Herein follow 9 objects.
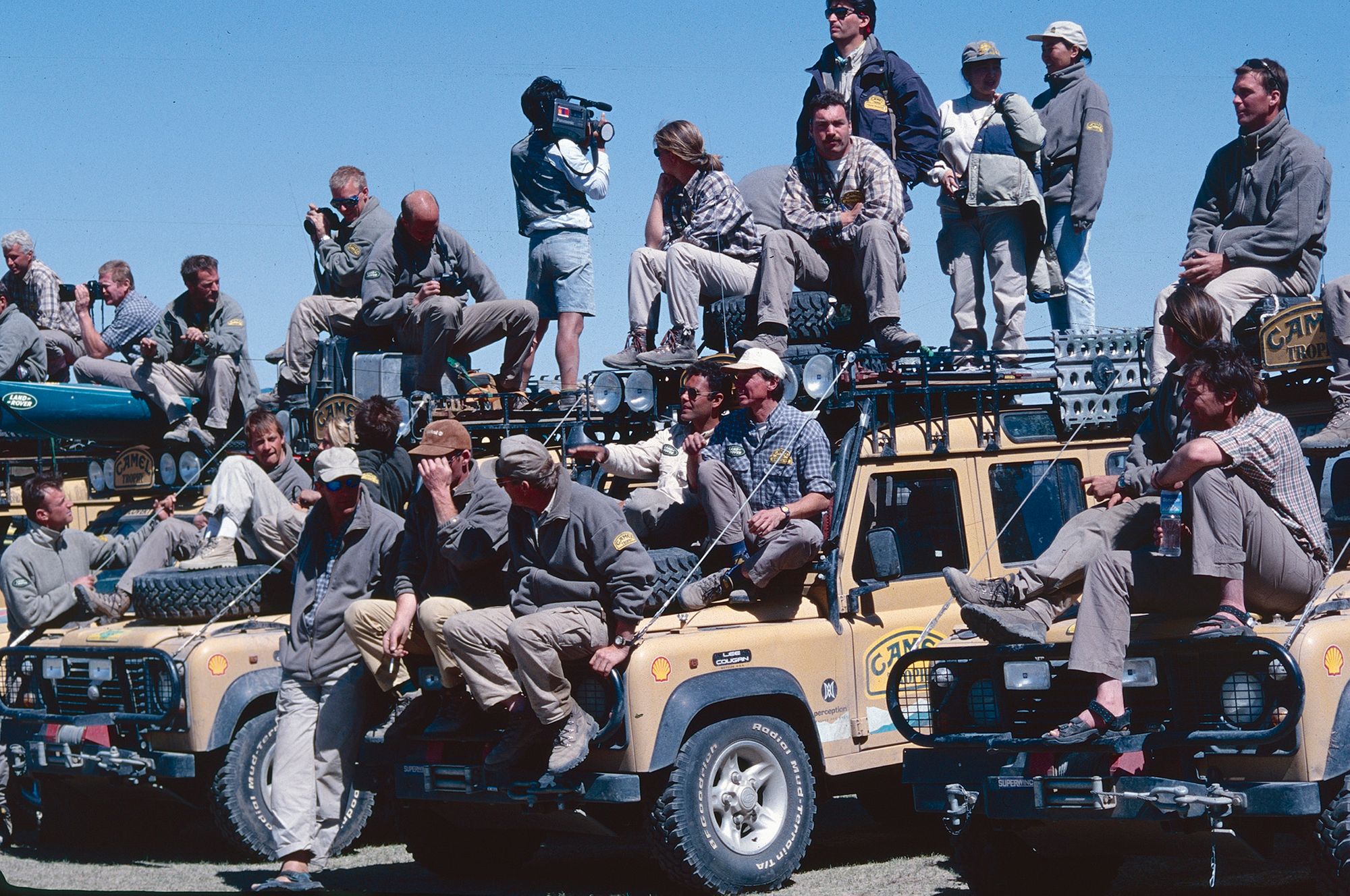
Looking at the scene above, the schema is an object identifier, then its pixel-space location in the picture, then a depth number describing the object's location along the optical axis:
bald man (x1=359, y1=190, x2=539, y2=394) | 10.96
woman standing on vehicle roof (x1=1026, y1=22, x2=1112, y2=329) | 10.56
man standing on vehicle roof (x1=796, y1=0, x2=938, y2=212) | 10.77
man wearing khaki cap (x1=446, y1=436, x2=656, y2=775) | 6.97
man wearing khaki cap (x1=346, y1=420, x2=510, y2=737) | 7.48
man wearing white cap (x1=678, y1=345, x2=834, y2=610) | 7.59
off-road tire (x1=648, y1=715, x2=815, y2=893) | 7.12
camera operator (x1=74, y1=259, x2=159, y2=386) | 13.96
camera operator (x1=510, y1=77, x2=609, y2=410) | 11.58
